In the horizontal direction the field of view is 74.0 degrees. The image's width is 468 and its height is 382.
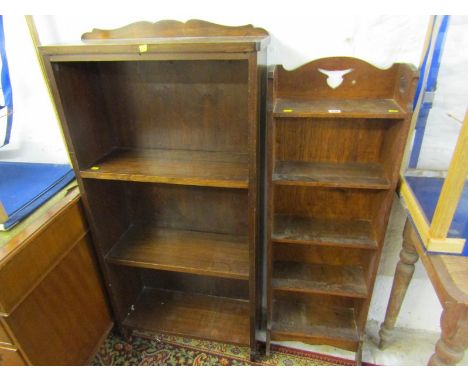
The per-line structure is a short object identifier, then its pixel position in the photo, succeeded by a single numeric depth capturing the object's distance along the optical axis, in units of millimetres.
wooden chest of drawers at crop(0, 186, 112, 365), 964
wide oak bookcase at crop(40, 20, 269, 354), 1000
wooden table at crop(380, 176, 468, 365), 736
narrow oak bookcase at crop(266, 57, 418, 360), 1021
